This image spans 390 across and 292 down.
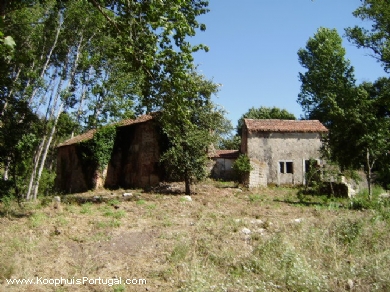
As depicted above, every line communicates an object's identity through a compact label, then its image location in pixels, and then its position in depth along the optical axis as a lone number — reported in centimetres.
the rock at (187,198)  1582
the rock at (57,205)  1275
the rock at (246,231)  956
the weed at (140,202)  1460
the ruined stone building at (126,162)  2228
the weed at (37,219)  1027
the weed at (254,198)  1673
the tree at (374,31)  1861
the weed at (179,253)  754
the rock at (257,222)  1076
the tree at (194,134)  1147
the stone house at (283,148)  2431
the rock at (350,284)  546
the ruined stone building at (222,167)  2547
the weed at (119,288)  629
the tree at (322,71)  3497
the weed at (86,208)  1261
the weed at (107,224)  1059
